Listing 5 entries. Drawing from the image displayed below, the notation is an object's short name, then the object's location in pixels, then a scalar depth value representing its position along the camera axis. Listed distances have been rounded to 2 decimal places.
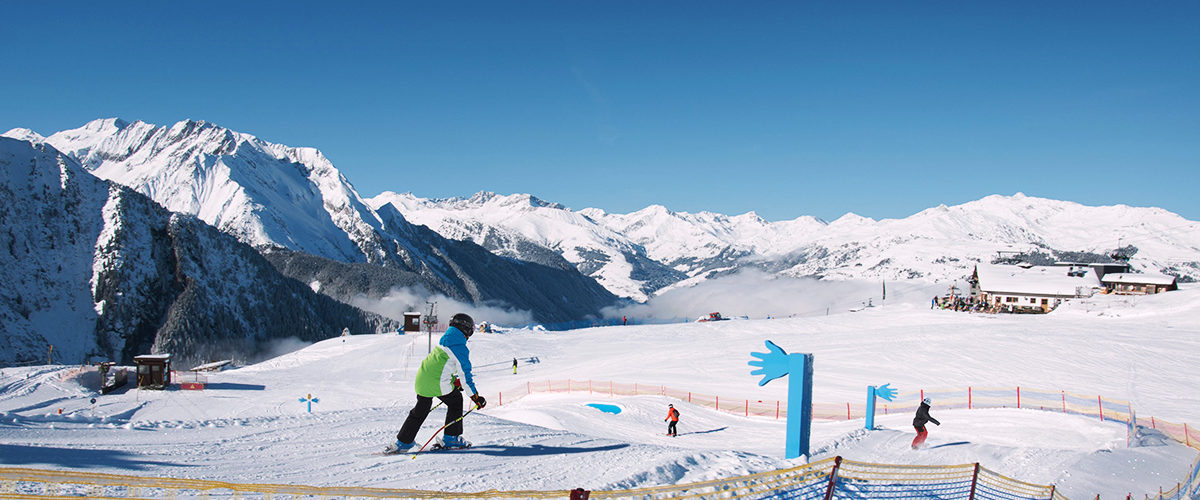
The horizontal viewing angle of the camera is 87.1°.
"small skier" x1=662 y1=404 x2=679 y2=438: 19.90
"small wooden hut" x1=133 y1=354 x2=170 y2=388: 37.25
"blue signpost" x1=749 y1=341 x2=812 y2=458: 11.28
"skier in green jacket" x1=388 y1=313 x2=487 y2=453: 9.16
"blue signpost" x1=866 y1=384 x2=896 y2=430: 17.84
